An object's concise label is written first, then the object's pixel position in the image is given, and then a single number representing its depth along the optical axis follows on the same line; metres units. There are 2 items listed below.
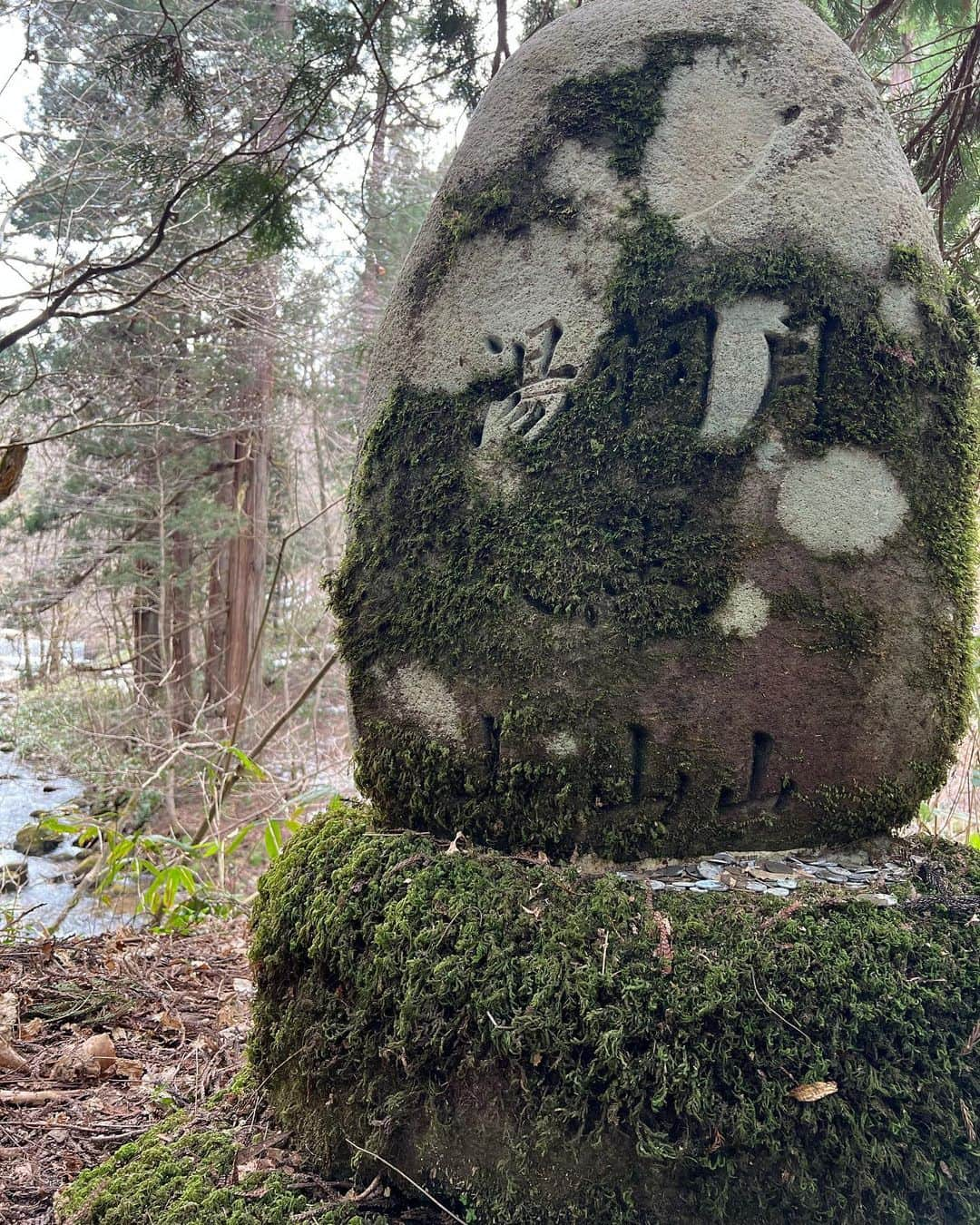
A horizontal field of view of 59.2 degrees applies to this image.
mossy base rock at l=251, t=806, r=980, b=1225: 1.39
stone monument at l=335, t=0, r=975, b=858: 1.77
